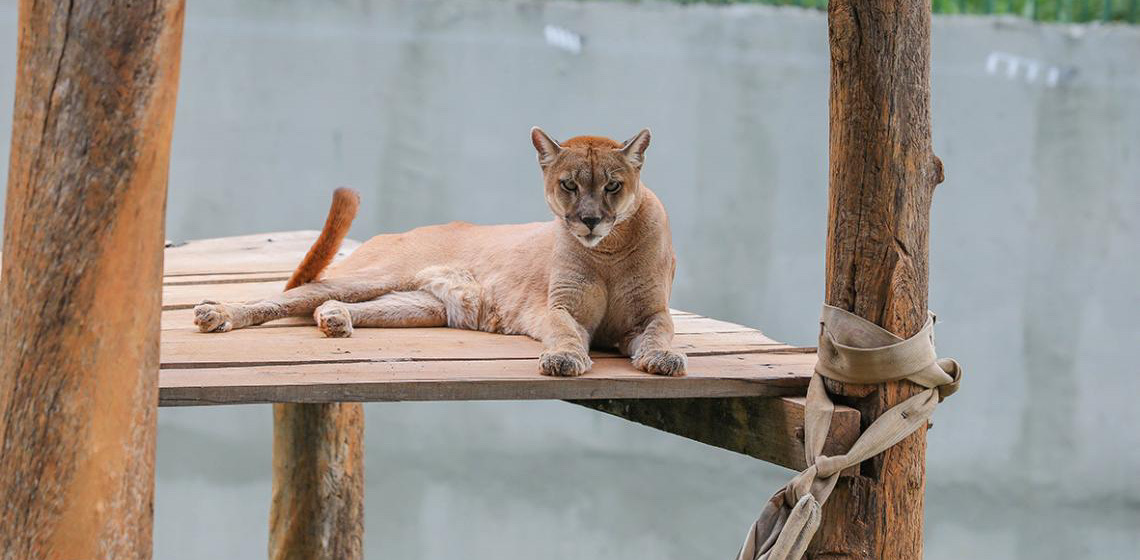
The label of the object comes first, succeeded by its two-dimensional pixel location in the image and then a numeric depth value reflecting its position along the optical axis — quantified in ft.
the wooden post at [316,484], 33.04
